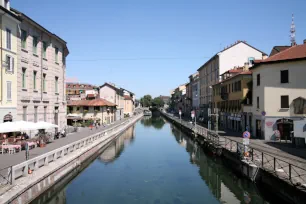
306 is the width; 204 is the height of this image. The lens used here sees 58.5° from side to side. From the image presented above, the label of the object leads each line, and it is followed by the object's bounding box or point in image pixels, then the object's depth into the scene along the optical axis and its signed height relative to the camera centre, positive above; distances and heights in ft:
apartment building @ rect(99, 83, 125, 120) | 237.66 +11.57
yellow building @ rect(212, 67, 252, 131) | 113.70 +3.94
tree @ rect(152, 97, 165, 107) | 643.04 +9.49
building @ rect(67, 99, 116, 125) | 173.54 -1.63
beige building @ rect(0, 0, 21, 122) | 68.13 +11.69
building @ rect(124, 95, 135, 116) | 328.76 +1.49
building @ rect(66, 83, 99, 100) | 369.22 +27.63
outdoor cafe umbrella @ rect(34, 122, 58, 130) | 69.56 -4.90
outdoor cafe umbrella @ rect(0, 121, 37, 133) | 60.75 -4.48
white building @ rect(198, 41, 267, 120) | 167.16 +30.68
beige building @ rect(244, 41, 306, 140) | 84.69 +4.37
